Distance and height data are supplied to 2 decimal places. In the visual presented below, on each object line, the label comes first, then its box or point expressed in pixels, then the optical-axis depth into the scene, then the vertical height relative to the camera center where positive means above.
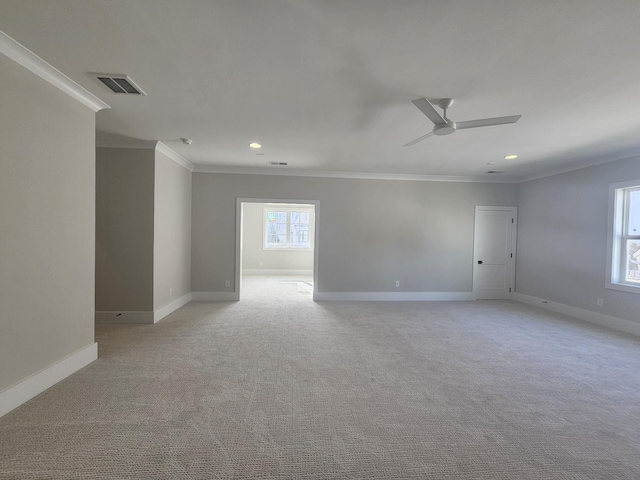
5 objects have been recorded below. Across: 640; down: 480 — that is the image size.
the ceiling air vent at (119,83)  2.33 +1.23
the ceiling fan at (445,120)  2.47 +1.03
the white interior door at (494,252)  6.22 -0.32
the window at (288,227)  9.79 +0.17
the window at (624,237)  4.28 +0.03
